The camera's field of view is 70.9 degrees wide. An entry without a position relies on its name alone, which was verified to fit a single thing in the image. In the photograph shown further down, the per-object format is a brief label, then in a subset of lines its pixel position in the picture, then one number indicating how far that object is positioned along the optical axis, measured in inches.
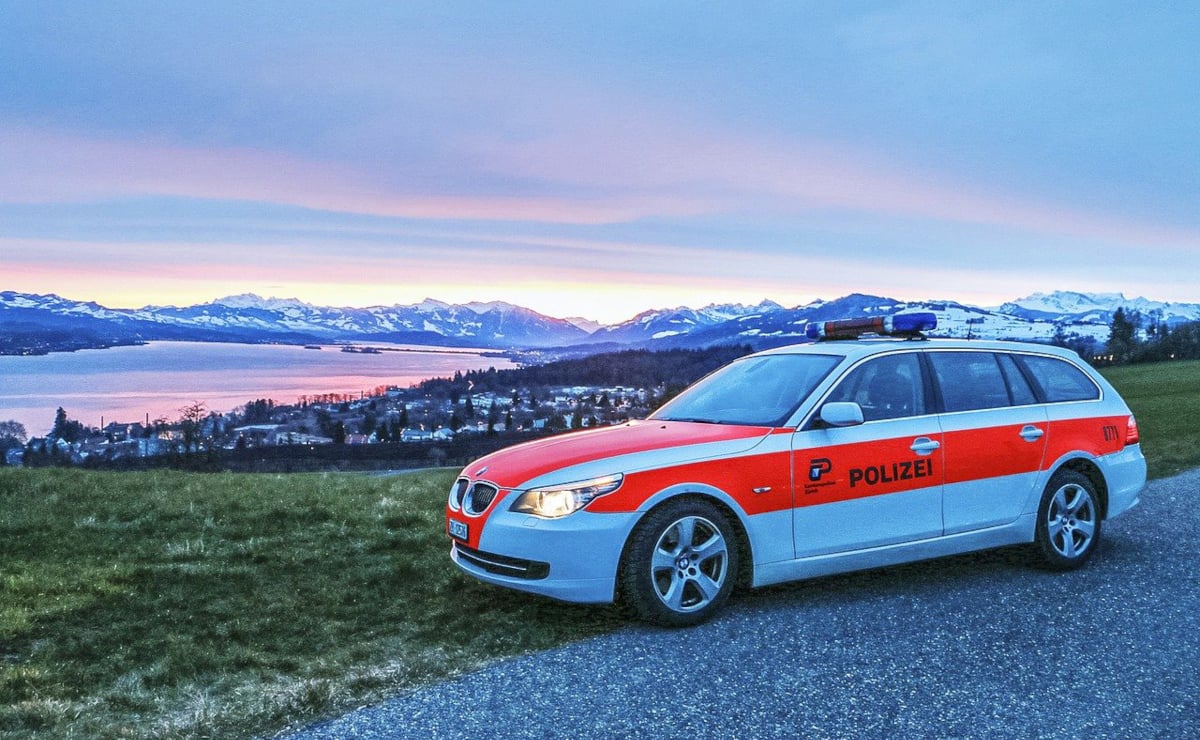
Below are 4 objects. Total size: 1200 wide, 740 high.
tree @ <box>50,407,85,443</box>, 3280.0
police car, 203.2
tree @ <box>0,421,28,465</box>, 2746.8
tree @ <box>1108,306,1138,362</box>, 4033.0
